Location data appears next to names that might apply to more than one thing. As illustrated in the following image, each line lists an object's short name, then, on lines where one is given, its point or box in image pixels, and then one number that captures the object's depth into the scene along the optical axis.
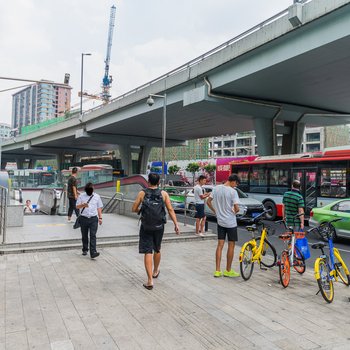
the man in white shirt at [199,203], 9.95
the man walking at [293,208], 7.14
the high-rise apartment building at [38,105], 114.38
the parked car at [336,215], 10.60
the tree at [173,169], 79.94
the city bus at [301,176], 13.96
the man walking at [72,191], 10.99
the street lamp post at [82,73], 42.17
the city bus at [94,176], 32.38
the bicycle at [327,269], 5.08
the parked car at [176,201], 17.31
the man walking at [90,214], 7.37
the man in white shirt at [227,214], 6.16
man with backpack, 5.49
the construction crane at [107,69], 117.12
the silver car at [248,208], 14.20
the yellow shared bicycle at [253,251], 6.12
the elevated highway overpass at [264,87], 13.23
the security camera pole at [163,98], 21.15
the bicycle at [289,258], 5.78
